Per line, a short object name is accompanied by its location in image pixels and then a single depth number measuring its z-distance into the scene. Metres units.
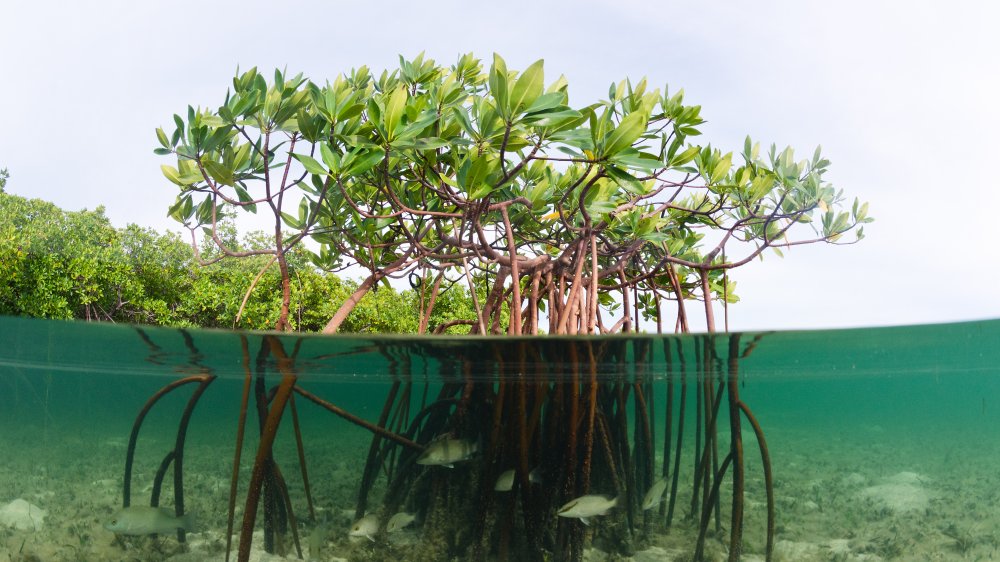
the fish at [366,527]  3.21
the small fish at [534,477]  3.28
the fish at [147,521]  3.19
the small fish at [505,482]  3.30
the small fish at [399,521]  3.27
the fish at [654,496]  3.39
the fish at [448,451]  3.35
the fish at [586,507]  2.95
